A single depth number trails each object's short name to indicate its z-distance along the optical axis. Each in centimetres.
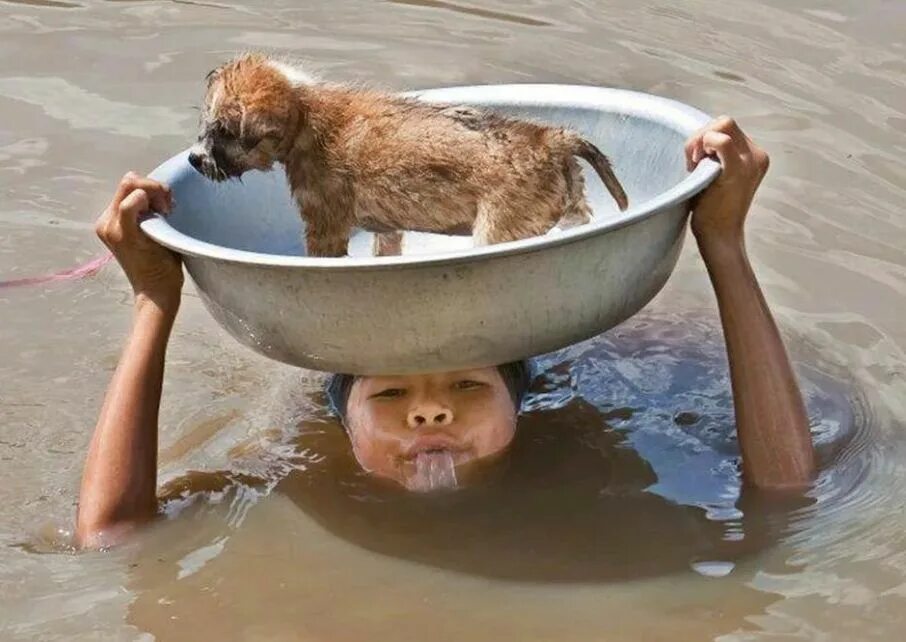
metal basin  284
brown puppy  328
